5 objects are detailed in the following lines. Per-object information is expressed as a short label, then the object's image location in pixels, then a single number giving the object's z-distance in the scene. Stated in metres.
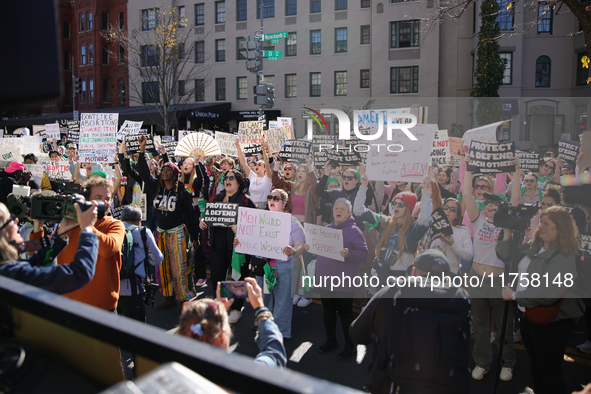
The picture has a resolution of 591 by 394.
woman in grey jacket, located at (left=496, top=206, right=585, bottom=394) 3.69
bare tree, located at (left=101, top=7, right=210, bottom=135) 28.56
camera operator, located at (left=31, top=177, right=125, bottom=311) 3.48
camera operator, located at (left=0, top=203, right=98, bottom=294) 2.43
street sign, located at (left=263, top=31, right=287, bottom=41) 14.80
